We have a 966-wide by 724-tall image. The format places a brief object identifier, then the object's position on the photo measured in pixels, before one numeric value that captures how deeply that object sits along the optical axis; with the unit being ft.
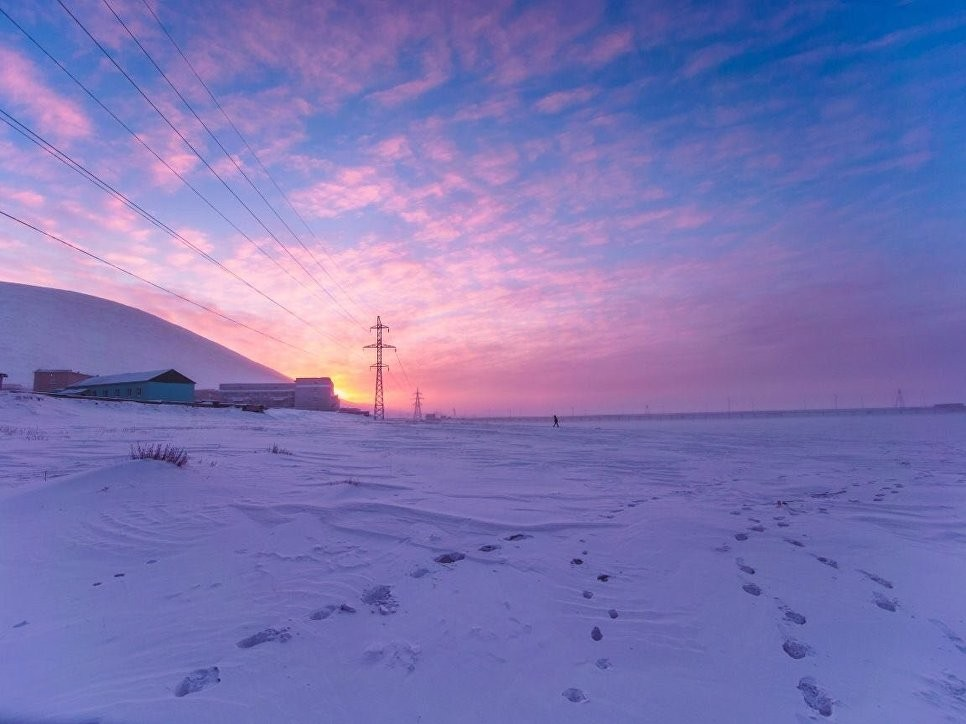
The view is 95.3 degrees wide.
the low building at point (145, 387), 160.04
